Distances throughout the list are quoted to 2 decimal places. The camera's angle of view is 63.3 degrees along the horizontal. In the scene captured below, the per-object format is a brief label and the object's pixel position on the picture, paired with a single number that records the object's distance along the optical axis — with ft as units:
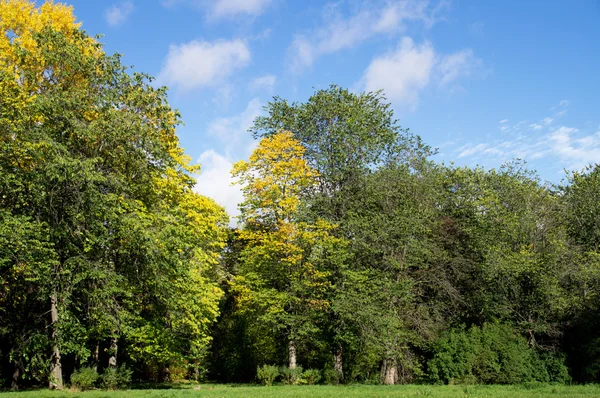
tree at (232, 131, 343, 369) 89.25
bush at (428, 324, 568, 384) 90.58
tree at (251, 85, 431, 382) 98.68
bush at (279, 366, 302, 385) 86.99
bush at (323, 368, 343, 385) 89.76
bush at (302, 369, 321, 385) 88.38
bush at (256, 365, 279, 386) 85.81
